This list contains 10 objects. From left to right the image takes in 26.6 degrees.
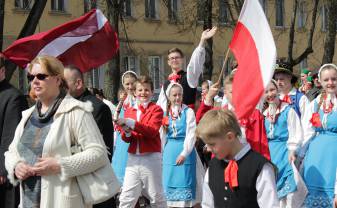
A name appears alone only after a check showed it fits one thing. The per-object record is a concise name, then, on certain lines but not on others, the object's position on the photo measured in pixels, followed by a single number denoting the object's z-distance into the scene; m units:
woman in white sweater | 4.75
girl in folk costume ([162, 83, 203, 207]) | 9.34
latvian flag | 7.83
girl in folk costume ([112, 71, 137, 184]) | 9.63
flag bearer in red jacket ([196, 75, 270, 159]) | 7.00
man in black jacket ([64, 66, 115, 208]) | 6.35
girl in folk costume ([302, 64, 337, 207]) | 7.40
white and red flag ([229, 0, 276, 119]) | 5.76
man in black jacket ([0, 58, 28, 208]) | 5.82
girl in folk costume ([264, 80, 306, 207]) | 7.58
